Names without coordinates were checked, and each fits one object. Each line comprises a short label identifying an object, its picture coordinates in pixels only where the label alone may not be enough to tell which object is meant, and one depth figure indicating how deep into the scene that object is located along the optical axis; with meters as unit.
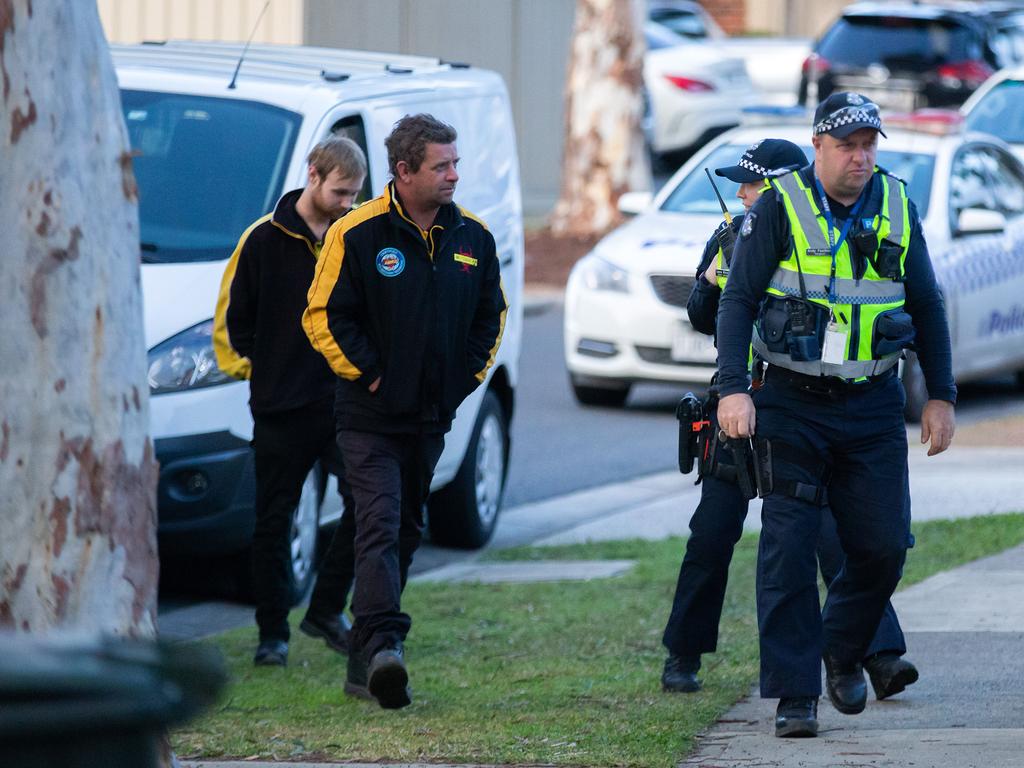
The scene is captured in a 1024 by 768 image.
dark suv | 42.31
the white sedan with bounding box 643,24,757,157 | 50.75
